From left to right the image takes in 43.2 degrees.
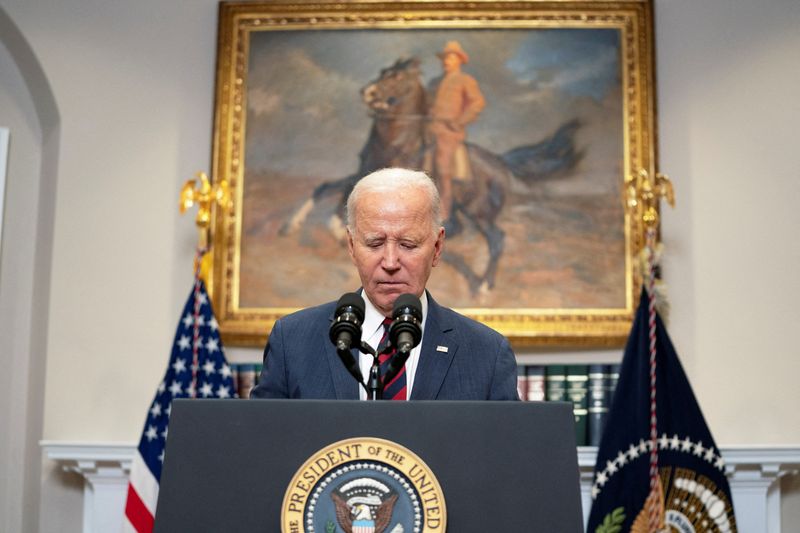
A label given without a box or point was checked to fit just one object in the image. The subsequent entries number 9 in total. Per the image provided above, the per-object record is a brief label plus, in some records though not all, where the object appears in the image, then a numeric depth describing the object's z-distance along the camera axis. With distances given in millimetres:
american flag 5301
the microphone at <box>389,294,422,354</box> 2086
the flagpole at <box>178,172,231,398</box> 5512
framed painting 5828
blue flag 5160
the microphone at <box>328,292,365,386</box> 2109
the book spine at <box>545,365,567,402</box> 5590
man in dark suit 2695
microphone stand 2098
